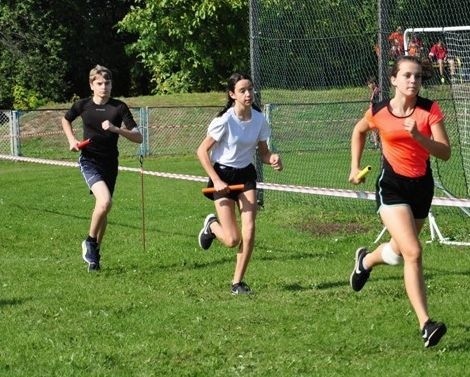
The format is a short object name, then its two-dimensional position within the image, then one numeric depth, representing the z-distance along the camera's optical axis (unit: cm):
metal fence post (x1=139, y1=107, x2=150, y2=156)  2811
